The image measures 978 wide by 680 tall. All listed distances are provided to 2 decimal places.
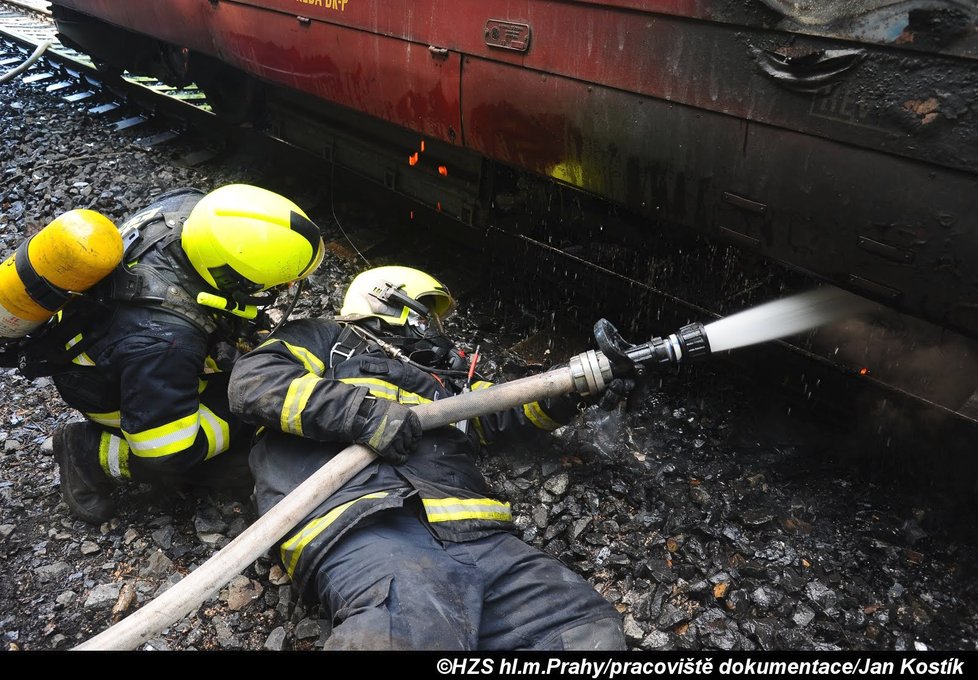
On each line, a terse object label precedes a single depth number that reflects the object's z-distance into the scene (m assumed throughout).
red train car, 2.29
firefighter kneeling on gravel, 2.86
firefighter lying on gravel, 2.45
